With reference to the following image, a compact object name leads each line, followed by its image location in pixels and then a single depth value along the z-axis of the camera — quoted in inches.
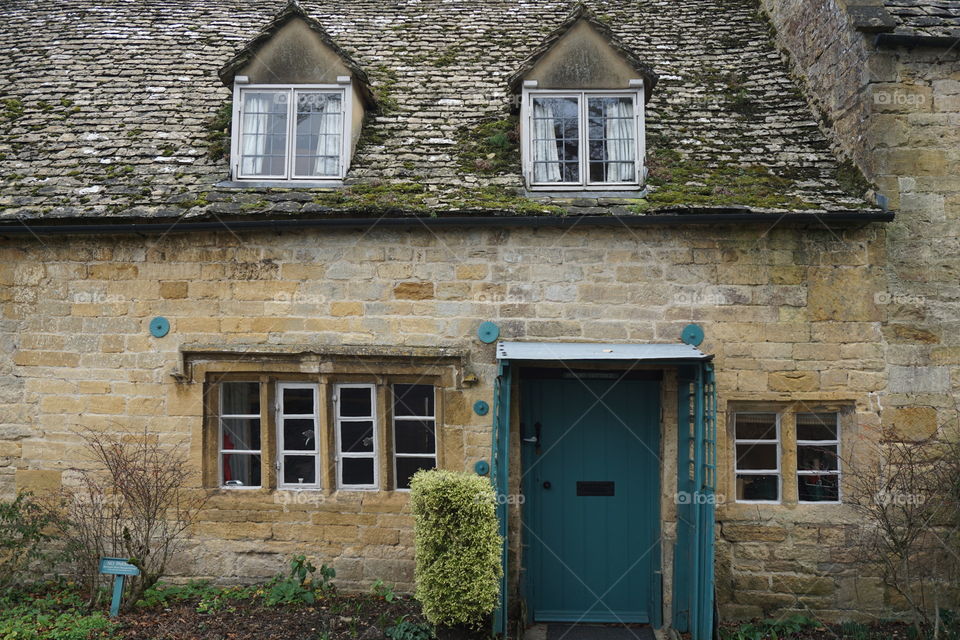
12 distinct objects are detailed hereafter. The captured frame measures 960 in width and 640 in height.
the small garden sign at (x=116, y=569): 245.6
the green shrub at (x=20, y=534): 269.1
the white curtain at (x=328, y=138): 294.7
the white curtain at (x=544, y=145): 289.9
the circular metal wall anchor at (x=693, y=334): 266.2
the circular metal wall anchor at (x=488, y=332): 268.8
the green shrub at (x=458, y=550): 213.0
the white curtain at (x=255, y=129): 295.4
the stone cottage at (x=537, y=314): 263.3
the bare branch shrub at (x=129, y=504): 263.3
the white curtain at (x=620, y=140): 287.9
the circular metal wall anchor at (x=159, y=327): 278.4
